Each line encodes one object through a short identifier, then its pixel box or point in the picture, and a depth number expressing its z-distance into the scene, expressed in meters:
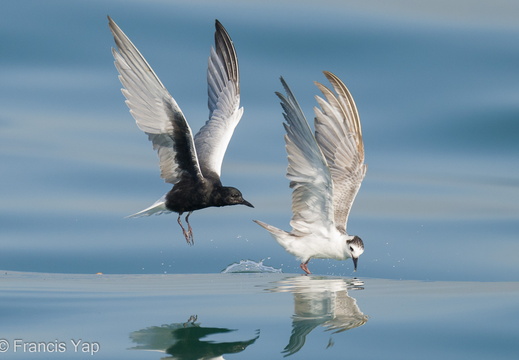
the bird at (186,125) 17.91
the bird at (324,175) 18.33
